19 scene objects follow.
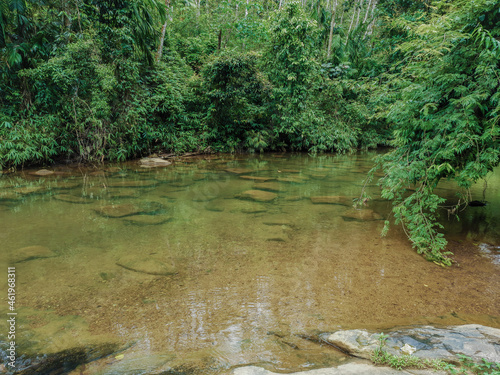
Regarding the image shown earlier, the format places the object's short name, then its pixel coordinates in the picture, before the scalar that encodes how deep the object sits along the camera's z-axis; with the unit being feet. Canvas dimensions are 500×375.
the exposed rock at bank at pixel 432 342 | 6.25
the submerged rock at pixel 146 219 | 17.02
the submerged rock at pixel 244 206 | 19.39
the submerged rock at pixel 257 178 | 28.86
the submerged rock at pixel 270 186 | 25.23
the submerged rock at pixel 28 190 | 23.22
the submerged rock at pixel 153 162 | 36.06
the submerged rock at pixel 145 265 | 11.63
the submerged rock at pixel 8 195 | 21.52
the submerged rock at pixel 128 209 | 18.58
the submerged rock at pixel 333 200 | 21.25
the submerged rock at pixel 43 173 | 29.63
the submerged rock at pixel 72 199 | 21.11
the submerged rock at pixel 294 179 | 28.34
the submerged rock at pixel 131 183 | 25.64
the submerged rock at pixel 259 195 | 22.03
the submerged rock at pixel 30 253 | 12.38
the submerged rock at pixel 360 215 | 18.02
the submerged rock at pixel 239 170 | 32.35
